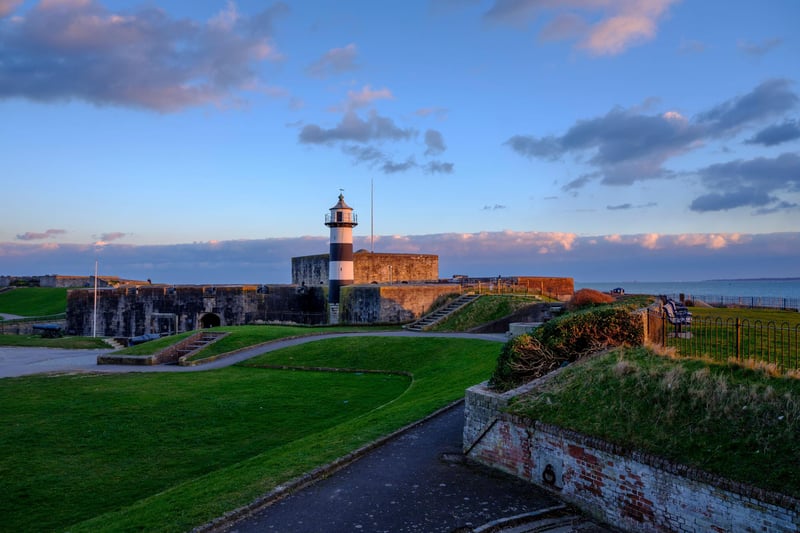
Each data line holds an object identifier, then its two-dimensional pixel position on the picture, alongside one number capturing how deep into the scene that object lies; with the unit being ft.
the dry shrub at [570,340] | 30.40
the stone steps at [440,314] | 81.76
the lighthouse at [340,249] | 105.91
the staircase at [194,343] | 72.33
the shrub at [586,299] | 51.13
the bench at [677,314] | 39.75
